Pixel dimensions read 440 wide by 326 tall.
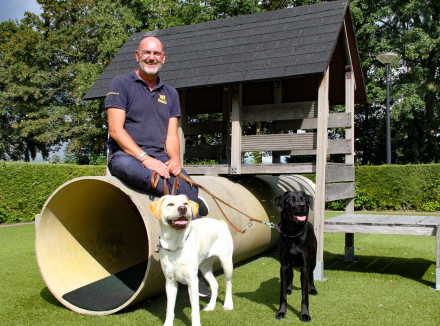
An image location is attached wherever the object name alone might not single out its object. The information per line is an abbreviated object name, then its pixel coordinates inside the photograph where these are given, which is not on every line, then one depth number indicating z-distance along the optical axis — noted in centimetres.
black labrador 441
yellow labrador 355
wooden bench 563
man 434
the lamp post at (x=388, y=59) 1686
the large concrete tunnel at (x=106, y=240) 439
